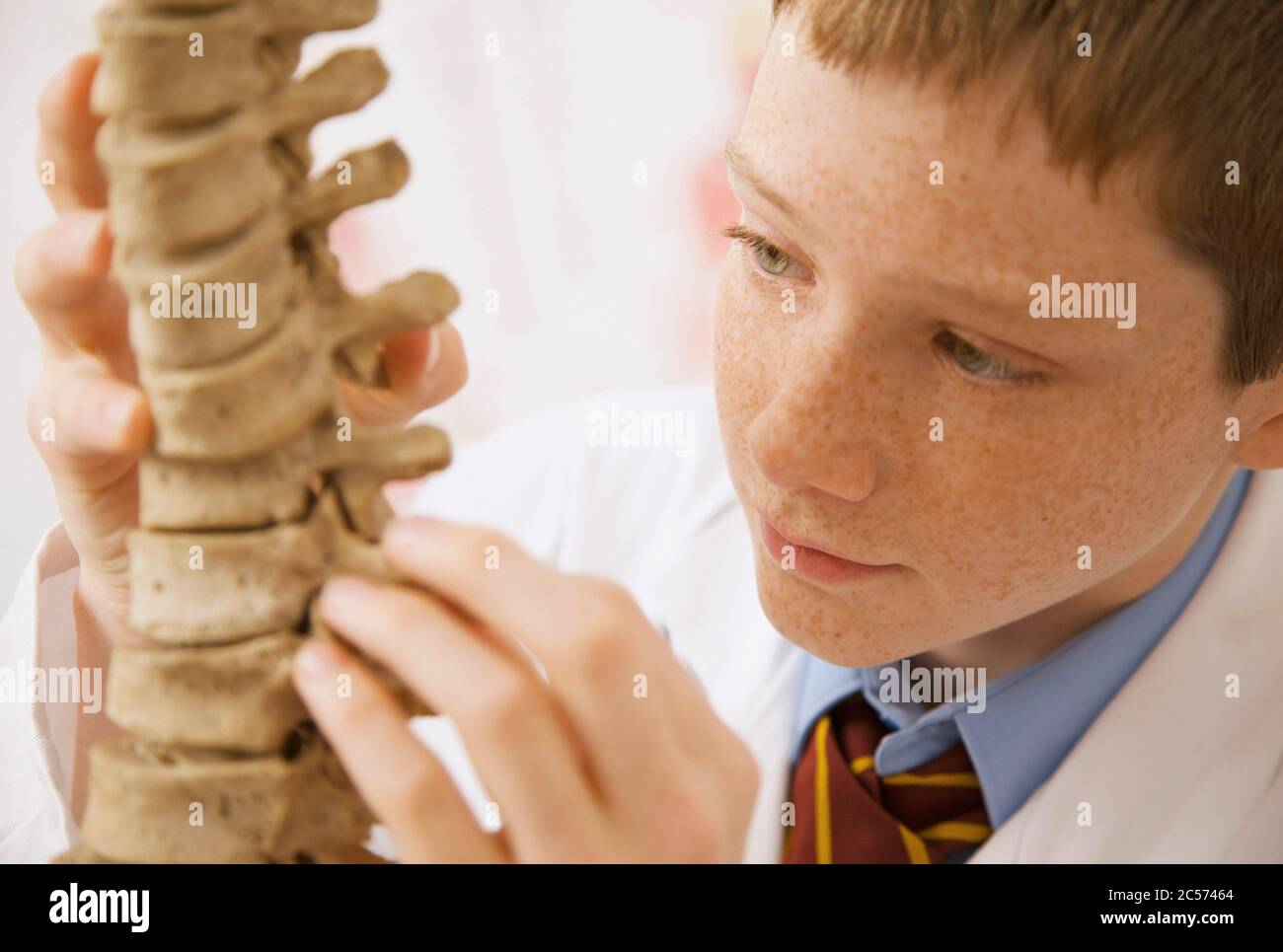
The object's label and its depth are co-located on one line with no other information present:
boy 0.54
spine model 0.54
